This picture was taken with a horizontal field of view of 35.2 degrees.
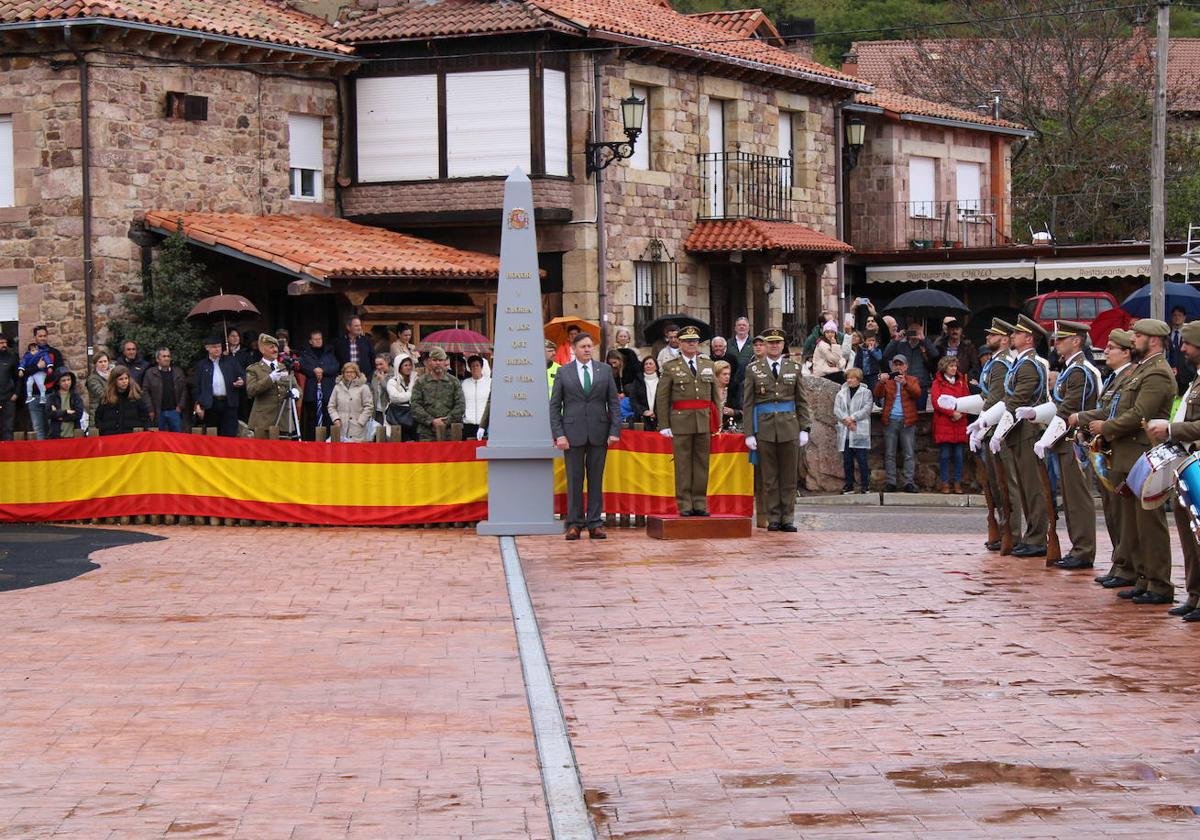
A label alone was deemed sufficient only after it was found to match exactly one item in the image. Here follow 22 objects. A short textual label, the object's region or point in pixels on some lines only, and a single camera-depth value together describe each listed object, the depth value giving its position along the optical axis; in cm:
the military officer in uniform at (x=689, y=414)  1788
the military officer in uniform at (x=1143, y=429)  1277
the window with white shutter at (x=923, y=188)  4216
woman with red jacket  2145
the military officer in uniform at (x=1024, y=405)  1515
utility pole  2691
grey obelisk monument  1820
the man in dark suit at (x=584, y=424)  1781
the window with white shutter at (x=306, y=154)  3034
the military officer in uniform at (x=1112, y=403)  1322
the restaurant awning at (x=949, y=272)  3959
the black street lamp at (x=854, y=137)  3466
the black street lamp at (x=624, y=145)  2888
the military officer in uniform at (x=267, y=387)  2139
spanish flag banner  1883
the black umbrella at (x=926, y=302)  2852
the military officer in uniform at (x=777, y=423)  1809
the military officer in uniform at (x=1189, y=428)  1141
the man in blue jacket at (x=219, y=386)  2248
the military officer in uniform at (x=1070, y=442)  1419
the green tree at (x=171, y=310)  2642
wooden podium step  1759
